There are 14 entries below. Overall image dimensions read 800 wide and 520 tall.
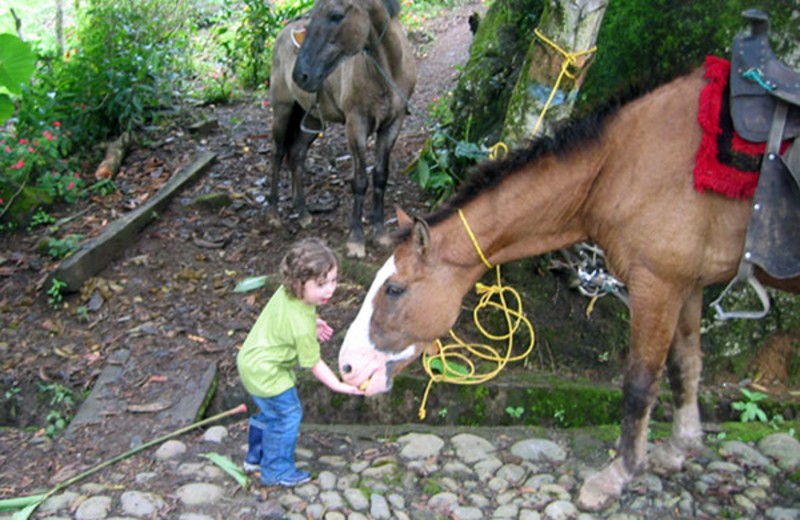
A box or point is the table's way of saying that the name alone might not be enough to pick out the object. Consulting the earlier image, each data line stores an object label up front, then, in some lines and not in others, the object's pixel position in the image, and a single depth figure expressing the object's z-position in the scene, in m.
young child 3.31
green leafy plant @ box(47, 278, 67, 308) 5.42
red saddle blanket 3.07
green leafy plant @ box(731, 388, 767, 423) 4.26
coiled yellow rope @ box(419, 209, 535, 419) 4.30
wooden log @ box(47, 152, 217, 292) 5.50
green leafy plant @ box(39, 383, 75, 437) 4.38
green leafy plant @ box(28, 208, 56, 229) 6.43
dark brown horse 5.34
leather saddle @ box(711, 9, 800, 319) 3.00
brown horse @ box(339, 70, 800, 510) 3.17
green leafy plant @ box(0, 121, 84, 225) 6.44
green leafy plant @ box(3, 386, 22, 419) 4.58
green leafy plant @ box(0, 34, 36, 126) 5.24
